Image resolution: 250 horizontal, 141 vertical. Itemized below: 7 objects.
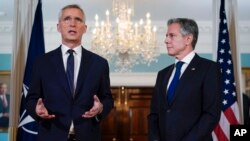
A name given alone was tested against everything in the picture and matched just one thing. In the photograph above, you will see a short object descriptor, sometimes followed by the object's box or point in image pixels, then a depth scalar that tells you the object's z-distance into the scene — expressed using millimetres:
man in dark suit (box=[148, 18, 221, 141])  2027
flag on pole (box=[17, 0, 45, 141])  3160
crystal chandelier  5570
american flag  3395
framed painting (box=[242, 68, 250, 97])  7176
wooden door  7492
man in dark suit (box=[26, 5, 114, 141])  1917
